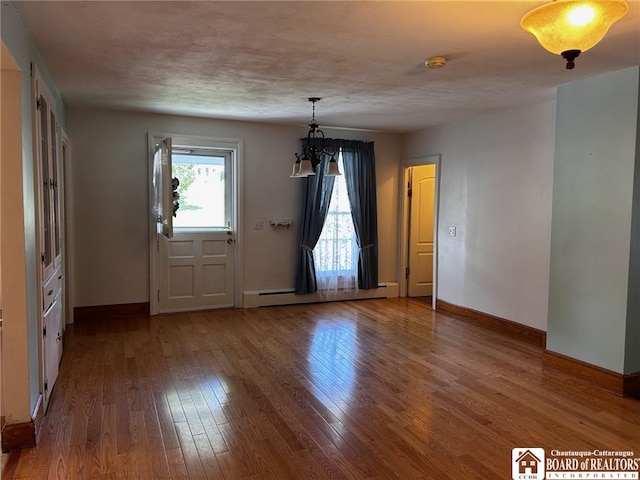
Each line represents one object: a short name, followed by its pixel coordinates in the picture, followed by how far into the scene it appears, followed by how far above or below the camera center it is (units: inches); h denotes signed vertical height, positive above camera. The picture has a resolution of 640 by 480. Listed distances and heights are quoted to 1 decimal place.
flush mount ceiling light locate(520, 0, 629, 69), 72.1 +30.6
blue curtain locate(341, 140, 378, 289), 250.9 +5.7
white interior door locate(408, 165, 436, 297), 270.7 -11.2
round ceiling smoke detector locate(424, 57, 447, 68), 125.1 +40.7
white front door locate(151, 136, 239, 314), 222.8 -12.5
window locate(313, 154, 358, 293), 251.3 -20.0
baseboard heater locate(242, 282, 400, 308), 239.8 -46.2
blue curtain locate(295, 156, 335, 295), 242.7 -4.8
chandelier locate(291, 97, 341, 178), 189.2 +19.6
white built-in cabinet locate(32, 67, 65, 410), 115.2 -5.1
